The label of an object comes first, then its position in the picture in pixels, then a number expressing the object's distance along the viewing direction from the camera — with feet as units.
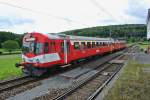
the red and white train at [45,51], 25.24
